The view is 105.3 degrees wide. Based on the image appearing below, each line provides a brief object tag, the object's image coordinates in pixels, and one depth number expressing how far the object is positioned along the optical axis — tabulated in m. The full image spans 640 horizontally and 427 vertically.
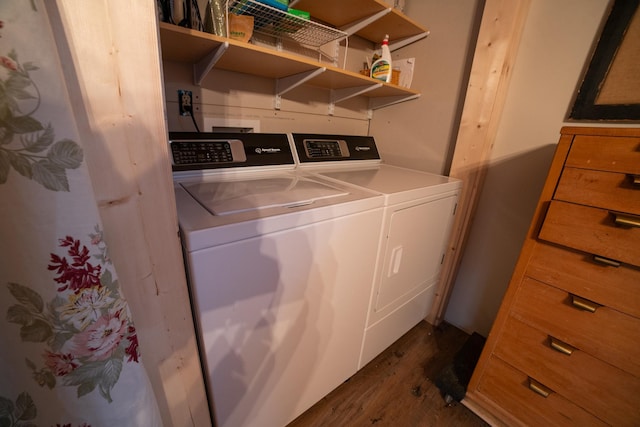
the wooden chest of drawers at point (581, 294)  0.82
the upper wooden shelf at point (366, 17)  1.36
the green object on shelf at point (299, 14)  1.19
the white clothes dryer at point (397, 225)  1.14
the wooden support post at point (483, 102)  1.31
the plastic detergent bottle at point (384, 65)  1.57
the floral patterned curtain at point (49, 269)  0.32
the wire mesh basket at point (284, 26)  1.07
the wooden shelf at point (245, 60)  0.93
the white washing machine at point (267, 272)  0.68
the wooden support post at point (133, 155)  0.41
